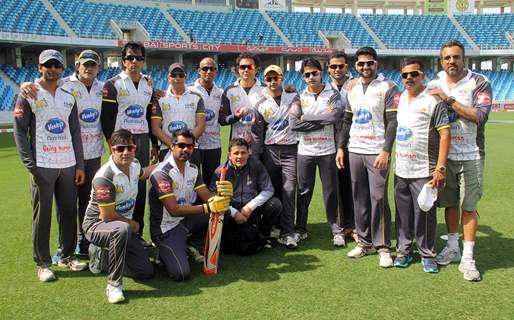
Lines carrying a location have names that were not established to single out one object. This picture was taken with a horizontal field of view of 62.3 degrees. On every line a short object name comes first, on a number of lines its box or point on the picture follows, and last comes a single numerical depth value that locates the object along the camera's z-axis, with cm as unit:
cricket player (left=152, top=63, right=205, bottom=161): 525
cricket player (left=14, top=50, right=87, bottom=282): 421
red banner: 3161
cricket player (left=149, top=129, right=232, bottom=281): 444
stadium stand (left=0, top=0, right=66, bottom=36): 2705
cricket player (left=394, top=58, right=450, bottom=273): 422
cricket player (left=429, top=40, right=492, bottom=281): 421
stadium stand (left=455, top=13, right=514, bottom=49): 4186
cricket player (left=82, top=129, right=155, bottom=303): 399
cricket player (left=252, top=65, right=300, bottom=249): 537
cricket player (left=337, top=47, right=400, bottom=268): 461
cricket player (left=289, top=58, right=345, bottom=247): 508
